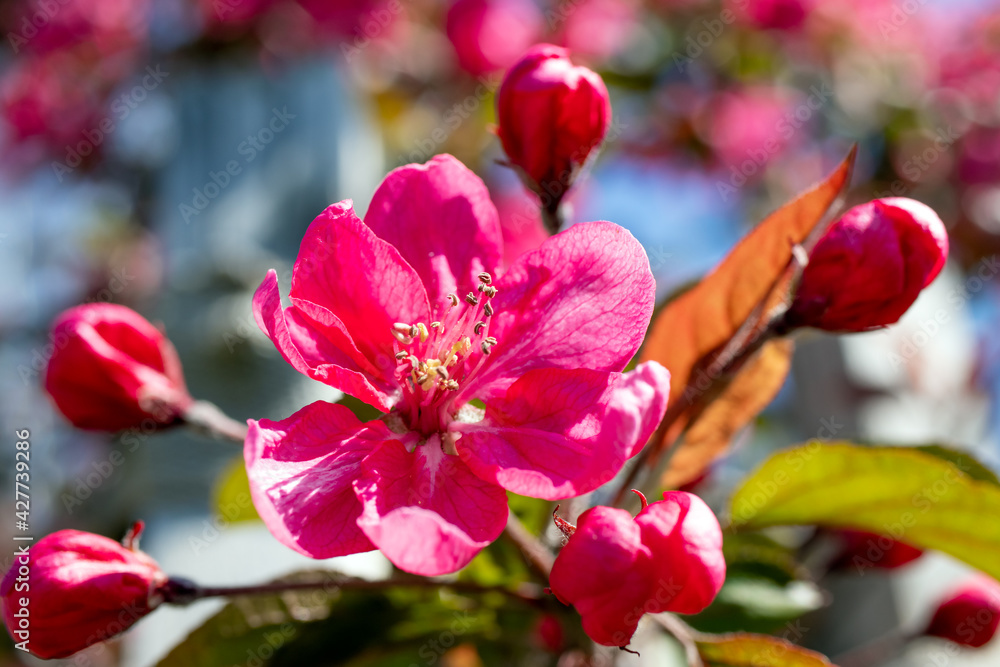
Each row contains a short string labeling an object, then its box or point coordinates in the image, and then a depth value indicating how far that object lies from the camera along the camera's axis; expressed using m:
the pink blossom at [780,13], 0.58
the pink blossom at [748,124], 0.63
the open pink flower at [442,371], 0.28
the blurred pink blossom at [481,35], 0.50
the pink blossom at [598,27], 0.60
